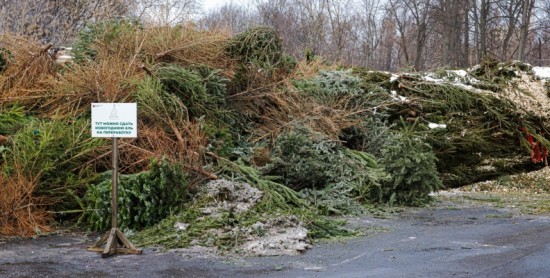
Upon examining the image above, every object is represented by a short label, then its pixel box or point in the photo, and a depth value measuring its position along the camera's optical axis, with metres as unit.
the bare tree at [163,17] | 12.16
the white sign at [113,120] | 7.34
